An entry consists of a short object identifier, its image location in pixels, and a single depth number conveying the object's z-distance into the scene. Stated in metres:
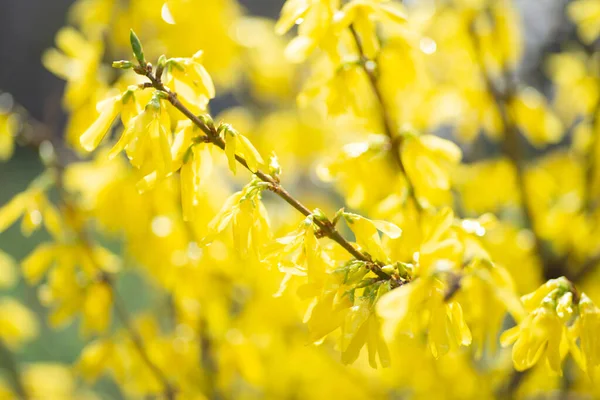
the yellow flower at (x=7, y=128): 1.04
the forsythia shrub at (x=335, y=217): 0.82
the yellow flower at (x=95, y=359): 1.03
